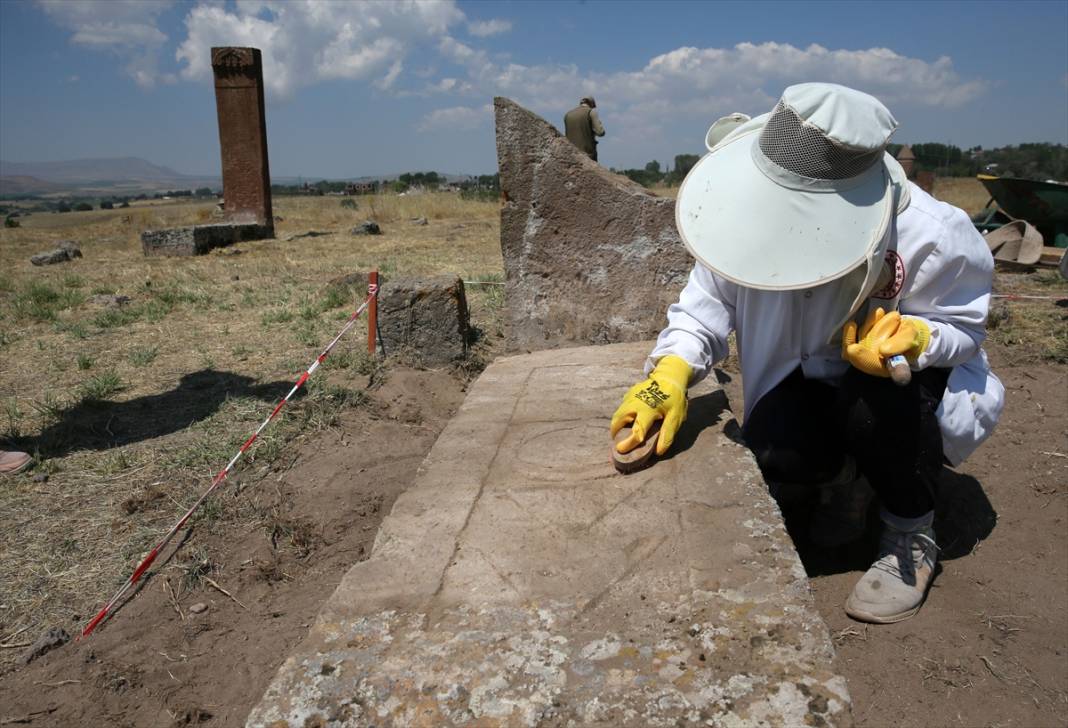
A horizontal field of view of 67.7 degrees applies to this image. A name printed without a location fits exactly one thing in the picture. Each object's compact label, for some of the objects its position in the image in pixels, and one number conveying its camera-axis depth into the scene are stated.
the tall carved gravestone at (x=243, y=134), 10.38
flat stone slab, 1.35
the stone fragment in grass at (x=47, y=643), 2.11
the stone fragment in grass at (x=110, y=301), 6.02
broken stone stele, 3.71
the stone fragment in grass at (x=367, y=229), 11.23
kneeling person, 1.79
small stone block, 4.19
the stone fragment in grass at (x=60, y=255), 8.66
